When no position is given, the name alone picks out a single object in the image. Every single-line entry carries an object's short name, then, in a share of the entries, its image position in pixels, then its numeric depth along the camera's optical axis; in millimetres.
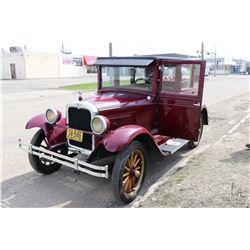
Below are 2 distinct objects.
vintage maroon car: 3939
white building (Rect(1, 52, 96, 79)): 40750
